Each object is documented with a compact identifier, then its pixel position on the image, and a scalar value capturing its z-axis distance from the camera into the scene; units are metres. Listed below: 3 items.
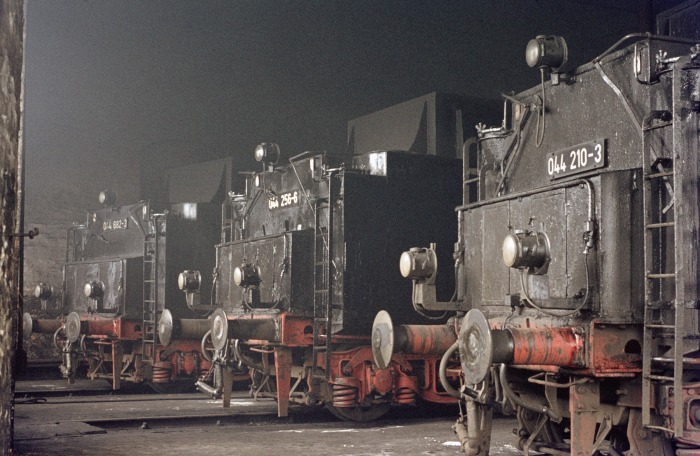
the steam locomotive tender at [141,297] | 13.62
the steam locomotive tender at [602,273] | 5.23
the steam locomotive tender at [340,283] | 9.77
